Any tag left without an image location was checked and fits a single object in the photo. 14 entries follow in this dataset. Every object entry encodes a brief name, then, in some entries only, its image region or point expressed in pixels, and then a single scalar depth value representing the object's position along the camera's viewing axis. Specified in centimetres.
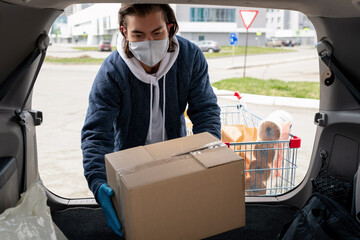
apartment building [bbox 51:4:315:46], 3241
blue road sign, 1072
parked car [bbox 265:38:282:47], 4025
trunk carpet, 225
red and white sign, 829
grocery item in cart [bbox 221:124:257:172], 278
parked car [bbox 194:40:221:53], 2566
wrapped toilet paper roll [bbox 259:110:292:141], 272
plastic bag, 135
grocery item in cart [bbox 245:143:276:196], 270
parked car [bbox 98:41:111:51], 2581
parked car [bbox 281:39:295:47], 4169
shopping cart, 265
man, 183
